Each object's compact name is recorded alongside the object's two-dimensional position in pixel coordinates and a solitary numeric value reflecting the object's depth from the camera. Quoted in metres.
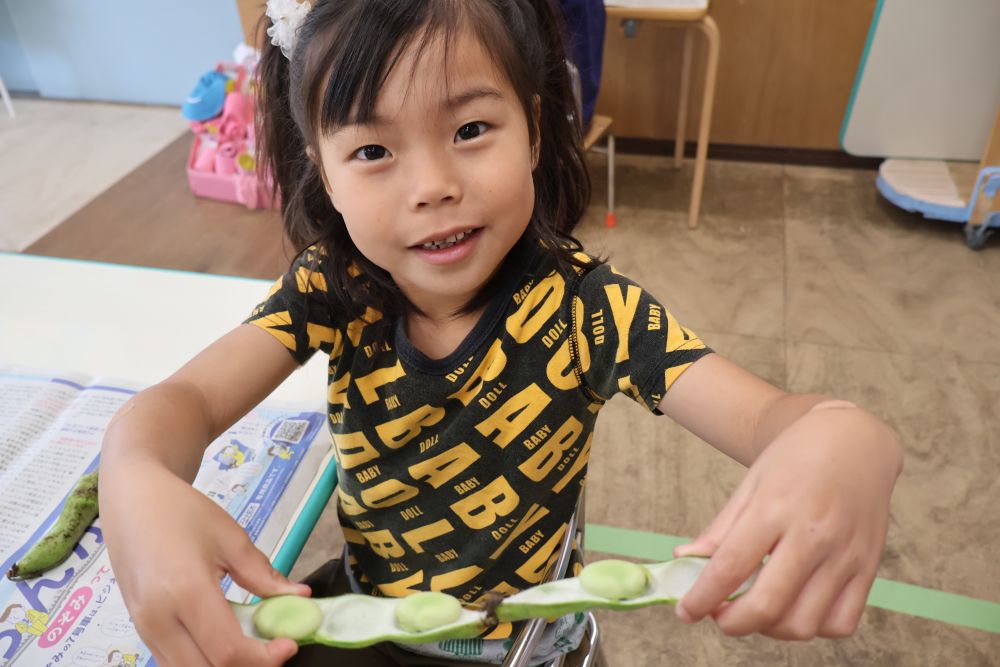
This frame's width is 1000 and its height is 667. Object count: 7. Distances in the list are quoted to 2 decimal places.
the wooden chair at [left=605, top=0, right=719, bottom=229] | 2.06
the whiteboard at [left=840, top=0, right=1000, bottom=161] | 2.37
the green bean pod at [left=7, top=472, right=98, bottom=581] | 0.70
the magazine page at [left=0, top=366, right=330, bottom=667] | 0.66
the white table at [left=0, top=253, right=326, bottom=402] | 0.95
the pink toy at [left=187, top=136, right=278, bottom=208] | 2.73
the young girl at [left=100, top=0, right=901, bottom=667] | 0.46
